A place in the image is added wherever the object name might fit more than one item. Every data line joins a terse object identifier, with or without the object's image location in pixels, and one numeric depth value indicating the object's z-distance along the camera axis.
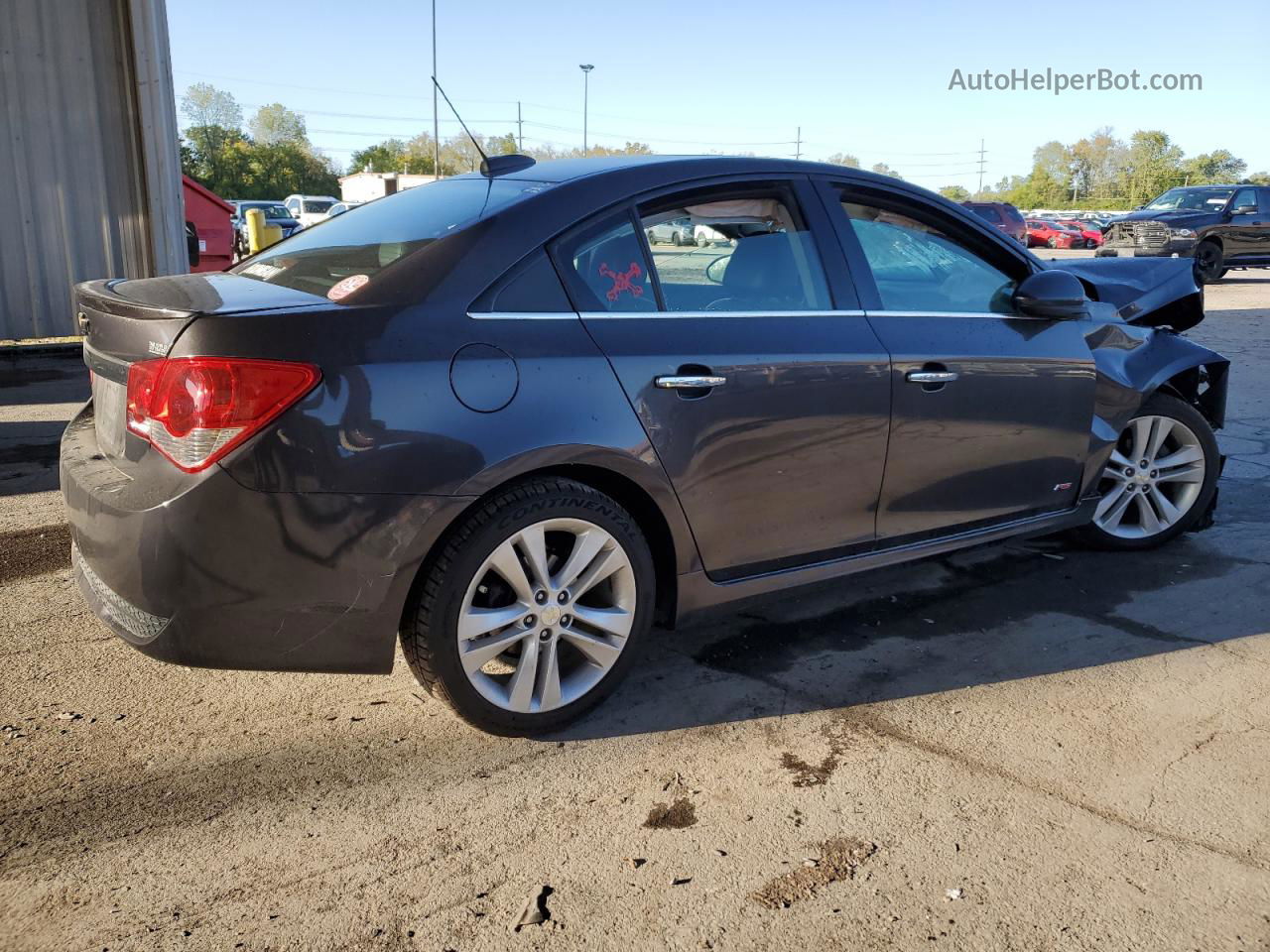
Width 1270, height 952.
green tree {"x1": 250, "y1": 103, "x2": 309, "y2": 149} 111.88
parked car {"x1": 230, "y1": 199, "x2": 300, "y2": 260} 23.13
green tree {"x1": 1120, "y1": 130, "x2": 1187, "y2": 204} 81.94
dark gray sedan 2.58
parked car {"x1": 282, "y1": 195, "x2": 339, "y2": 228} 41.16
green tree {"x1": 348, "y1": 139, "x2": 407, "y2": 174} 87.71
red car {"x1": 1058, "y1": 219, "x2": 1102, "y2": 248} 46.31
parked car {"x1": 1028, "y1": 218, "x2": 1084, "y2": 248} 46.28
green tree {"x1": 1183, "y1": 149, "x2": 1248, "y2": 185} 87.44
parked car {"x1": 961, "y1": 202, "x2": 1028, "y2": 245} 27.30
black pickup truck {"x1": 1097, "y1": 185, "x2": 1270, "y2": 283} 21.53
